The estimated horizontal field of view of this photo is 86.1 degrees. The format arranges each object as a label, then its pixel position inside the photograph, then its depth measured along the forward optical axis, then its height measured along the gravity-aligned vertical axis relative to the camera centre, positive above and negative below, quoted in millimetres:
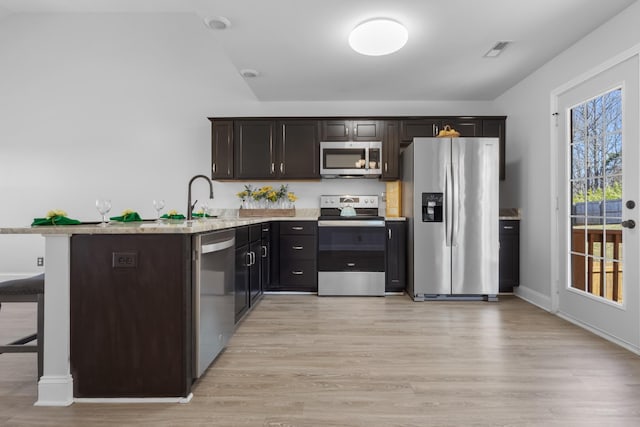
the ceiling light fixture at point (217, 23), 2510 +1439
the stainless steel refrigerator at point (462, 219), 3703 -39
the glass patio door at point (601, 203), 2396 +98
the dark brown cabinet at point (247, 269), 2736 -491
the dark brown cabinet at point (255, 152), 4258 +776
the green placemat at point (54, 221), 1688 -34
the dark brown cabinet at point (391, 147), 4262 +848
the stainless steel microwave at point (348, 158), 4254 +710
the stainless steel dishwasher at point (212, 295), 1768 -470
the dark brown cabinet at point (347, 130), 4277 +1060
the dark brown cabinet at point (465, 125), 4215 +1116
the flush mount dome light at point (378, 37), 2600 +1406
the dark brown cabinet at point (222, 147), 4254 +840
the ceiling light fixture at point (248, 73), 3510 +1482
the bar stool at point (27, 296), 1682 -418
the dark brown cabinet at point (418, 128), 4234 +1080
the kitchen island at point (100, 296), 1648 -399
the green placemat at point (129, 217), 2137 -17
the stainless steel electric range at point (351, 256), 3975 -477
